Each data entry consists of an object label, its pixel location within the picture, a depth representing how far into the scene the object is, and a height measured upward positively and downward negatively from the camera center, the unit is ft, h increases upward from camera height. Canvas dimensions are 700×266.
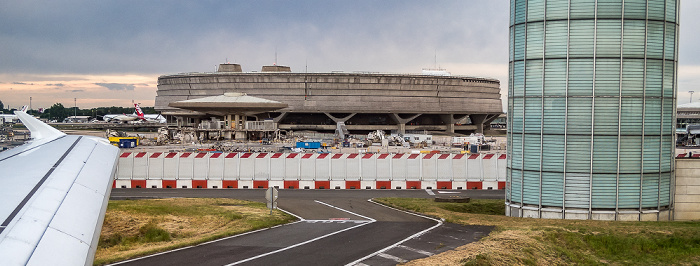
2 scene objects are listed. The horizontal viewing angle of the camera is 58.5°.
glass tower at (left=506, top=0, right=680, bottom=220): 97.30 +3.12
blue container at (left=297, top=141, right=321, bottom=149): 293.84 -11.17
